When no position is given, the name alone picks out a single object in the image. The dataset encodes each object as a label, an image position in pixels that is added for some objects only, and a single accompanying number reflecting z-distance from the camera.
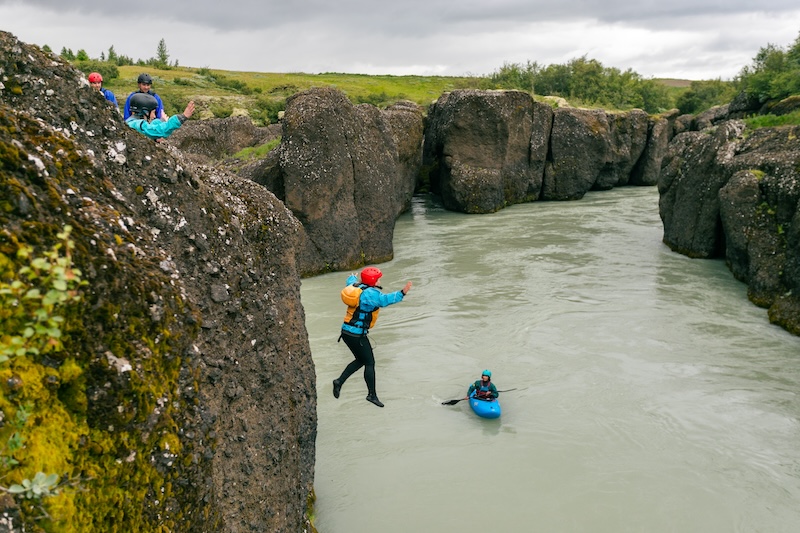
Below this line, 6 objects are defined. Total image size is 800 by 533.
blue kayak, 9.33
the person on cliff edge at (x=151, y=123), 6.12
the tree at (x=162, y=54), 72.25
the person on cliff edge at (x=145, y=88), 8.30
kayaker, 9.54
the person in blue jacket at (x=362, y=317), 8.72
